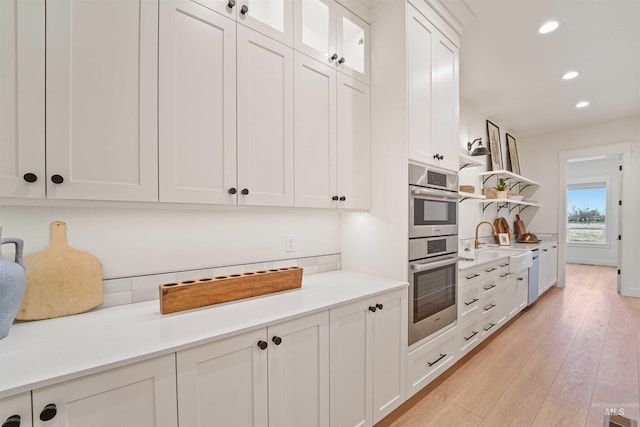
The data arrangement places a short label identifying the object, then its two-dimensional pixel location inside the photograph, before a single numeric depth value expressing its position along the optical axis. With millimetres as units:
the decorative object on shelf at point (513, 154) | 4875
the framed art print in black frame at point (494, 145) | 4229
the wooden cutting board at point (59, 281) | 1103
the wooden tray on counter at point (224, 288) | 1214
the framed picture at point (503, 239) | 4031
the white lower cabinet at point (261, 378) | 964
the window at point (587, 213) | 7062
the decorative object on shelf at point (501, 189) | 3938
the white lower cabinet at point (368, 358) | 1399
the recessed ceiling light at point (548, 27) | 2248
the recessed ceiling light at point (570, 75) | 2984
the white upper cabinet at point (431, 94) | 1856
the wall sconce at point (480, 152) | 3120
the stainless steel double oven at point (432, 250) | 1835
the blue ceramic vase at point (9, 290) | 898
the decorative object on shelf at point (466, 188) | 3320
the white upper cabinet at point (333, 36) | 1657
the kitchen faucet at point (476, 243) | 3795
